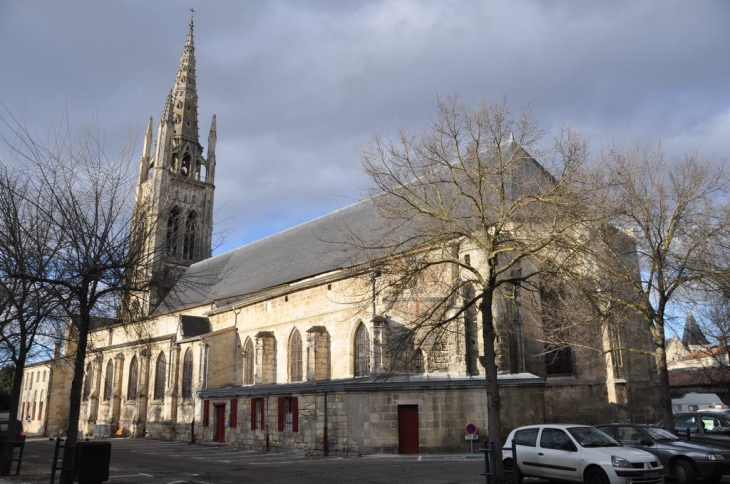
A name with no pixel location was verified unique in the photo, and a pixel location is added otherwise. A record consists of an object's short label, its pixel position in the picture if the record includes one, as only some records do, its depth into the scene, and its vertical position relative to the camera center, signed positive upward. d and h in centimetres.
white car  917 -118
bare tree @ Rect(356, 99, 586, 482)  1080 +336
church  1803 +68
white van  2817 -82
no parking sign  1689 -125
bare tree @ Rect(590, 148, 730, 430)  1372 +342
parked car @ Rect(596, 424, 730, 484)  1040 -121
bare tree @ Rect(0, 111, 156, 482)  1052 +254
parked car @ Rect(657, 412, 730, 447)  1314 -99
